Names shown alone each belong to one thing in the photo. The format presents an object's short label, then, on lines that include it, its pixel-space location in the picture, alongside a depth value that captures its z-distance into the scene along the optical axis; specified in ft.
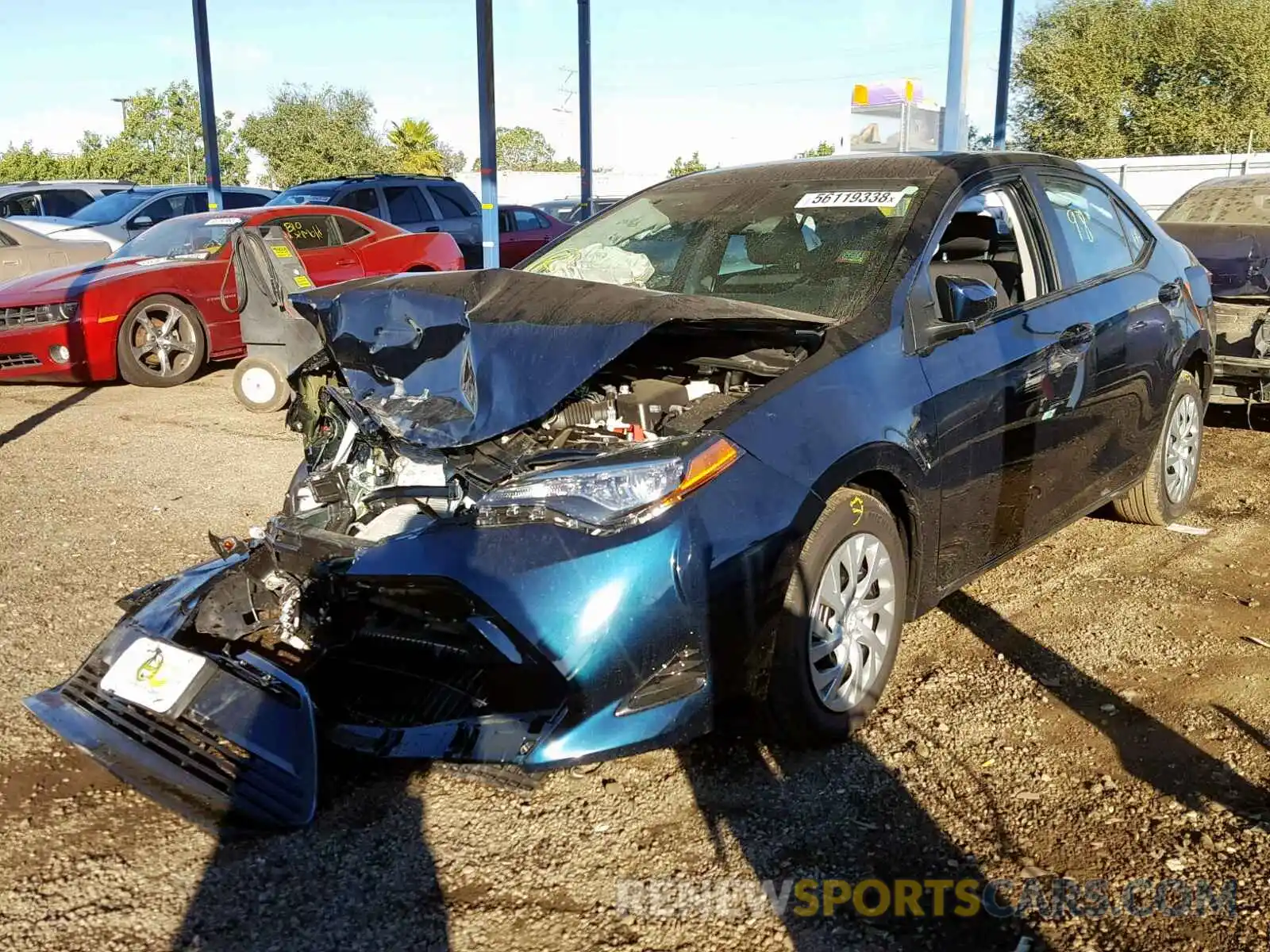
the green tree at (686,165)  192.01
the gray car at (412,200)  44.88
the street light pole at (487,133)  42.70
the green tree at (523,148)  284.20
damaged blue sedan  9.25
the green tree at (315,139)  166.61
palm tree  178.40
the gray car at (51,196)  57.62
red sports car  30.07
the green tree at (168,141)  168.96
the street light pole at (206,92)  60.64
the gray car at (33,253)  41.09
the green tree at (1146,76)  126.11
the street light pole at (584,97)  63.21
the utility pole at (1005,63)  63.98
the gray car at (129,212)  46.93
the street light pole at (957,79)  41.83
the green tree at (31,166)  159.33
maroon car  55.21
